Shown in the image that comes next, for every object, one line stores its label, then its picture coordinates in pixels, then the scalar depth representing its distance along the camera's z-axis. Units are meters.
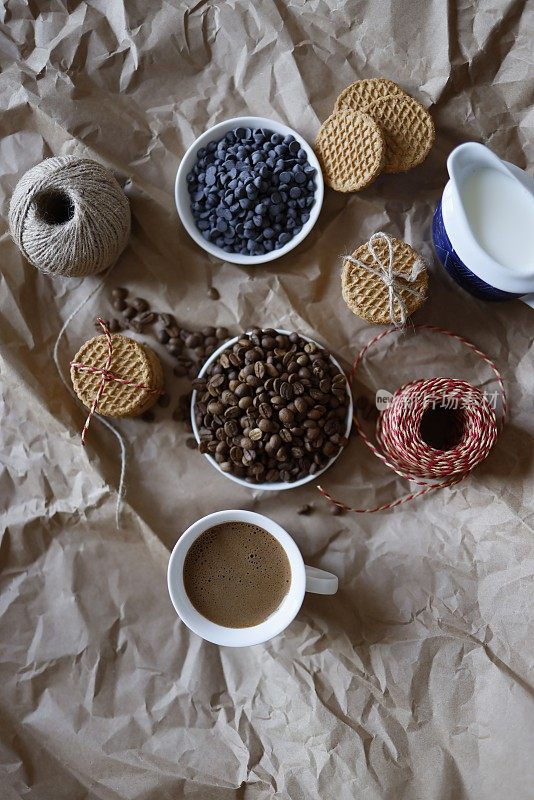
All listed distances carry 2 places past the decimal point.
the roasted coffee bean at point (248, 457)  0.51
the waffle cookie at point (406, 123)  0.52
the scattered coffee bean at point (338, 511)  0.53
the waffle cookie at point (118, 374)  0.51
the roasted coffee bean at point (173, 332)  0.54
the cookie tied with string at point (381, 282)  0.50
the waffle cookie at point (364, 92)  0.52
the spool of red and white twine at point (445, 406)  0.47
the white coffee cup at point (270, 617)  0.48
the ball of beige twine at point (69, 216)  0.49
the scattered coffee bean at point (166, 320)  0.54
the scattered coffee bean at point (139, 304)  0.54
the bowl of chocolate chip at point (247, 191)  0.52
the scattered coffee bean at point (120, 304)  0.54
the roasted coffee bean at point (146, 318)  0.54
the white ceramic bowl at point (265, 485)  0.51
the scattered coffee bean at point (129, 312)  0.54
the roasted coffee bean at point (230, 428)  0.51
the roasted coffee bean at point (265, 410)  0.51
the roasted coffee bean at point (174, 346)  0.53
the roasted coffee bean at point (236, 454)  0.51
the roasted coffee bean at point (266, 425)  0.50
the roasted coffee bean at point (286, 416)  0.50
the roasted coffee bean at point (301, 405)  0.50
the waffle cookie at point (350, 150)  0.51
